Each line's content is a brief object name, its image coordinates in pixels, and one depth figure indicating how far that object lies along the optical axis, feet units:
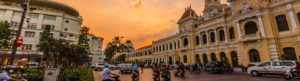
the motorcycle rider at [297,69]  36.27
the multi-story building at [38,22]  106.22
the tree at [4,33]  58.48
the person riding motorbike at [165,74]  31.61
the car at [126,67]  65.98
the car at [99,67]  96.62
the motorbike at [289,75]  35.87
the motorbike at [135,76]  36.83
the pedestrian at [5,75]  13.33
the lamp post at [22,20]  23.72
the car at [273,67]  39.24
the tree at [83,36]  96.68
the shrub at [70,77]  26.00
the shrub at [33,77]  26.37
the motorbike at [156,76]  33.64
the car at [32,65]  76.00
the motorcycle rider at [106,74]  19.73
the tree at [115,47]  174.92
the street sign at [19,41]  24.18
